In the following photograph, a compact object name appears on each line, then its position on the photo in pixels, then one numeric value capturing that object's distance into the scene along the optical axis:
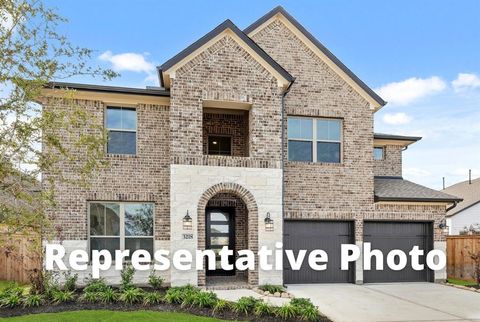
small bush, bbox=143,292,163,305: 9.32
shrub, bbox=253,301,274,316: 8.53
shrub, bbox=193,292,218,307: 9.07
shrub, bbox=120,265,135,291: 10.61
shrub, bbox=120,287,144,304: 9.44
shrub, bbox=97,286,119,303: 9.45
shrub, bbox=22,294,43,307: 9.04
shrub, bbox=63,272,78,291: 10.73
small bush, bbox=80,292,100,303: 9.46
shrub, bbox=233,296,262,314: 8.70
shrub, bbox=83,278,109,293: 10.18
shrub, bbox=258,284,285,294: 10.89
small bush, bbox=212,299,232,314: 8.77
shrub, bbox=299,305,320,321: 8.30
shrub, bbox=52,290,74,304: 9.41
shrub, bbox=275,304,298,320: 8.34
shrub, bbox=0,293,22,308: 8.94
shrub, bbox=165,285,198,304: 9.39
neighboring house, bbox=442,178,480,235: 29.55
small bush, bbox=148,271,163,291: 11.28
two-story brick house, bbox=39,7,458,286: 11.45
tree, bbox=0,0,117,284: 6.58
